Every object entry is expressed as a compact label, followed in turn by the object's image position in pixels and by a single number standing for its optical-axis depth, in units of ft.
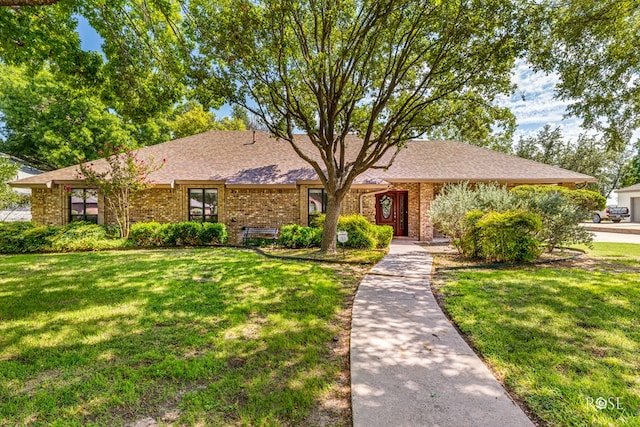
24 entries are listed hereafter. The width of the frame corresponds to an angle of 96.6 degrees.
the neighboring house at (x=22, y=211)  58.34
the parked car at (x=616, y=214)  87.61
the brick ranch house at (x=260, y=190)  42.63
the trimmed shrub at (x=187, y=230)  38.63
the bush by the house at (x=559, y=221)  26.50
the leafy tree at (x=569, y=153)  114.21
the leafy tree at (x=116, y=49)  19.29
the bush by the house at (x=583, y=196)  42.07
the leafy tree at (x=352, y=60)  25.03
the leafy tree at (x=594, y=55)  26.99
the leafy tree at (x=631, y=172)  132.46
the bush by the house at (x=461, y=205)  30.96
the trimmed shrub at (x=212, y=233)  38.86
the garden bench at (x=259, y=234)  40.04
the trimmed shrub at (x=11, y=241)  34.91
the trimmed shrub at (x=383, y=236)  36.68
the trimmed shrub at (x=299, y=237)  36.29
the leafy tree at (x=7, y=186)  41.25
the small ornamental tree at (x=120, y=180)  37.63
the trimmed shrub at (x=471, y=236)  27.84
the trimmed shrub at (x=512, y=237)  25.38
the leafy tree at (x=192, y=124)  82.48
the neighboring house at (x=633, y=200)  95.81
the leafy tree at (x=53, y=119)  65.62
